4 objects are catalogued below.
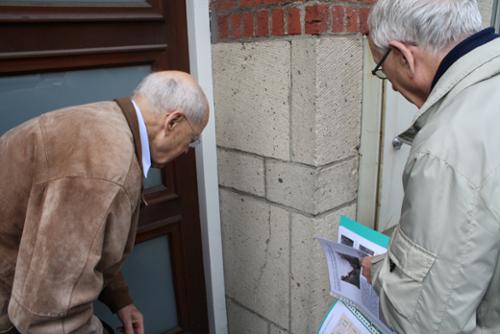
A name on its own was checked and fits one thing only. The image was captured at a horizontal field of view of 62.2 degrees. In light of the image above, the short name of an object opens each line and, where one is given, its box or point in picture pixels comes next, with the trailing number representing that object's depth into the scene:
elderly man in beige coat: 0.92
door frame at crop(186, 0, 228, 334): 1.92
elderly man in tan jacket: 1.07
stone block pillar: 1.68
